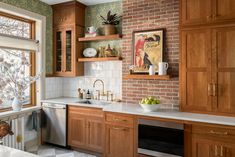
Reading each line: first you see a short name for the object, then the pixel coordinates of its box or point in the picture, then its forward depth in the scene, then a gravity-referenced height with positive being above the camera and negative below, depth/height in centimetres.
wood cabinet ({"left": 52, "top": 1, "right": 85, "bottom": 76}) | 416 +89
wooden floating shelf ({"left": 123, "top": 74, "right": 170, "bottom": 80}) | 311 -1
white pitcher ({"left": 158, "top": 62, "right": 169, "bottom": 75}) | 315 +14
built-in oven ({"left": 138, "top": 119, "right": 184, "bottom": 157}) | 264 -88
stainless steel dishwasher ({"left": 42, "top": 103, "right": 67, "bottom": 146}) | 381 -94
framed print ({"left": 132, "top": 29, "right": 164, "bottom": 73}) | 335 +49
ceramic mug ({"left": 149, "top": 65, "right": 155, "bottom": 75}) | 326 +11
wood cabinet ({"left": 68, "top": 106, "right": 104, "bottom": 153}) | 348 -96
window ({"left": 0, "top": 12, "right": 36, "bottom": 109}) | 352 +61
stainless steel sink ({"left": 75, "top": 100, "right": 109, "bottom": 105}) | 392 -53
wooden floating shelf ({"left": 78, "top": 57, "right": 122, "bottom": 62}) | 377 +36
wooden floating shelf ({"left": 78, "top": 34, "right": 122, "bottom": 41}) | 373 +79
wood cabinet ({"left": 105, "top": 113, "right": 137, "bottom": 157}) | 297 -95
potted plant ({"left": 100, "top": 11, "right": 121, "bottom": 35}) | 389 +108
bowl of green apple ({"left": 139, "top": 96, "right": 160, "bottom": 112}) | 291 -42
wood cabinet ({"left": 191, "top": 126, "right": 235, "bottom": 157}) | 235 -82
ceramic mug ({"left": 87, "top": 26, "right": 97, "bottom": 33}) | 405 +100
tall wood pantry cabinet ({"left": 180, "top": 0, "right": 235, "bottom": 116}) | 258 +26
